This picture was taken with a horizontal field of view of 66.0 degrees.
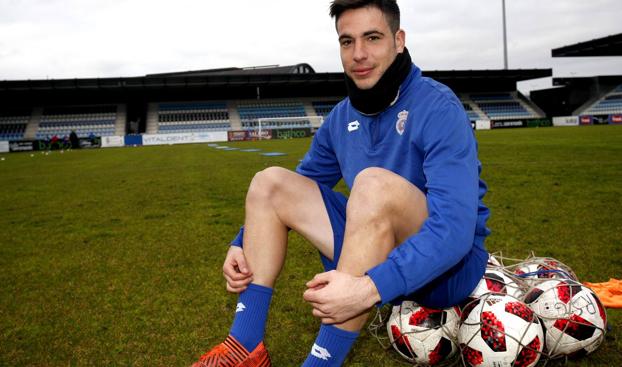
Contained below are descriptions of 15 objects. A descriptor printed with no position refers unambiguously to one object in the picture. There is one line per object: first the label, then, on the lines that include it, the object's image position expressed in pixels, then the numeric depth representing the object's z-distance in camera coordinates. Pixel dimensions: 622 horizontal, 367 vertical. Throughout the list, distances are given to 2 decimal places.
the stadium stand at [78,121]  44.31
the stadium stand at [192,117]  46.41
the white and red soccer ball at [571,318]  2.28
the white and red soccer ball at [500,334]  2.17
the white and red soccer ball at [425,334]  2.33
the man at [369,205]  1.56
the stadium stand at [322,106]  50.97
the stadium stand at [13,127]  42.51
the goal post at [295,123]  46.61
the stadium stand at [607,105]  50.09
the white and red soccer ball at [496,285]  2.37
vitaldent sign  41.03
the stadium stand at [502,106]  51.69
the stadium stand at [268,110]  48.70
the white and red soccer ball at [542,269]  2.59
